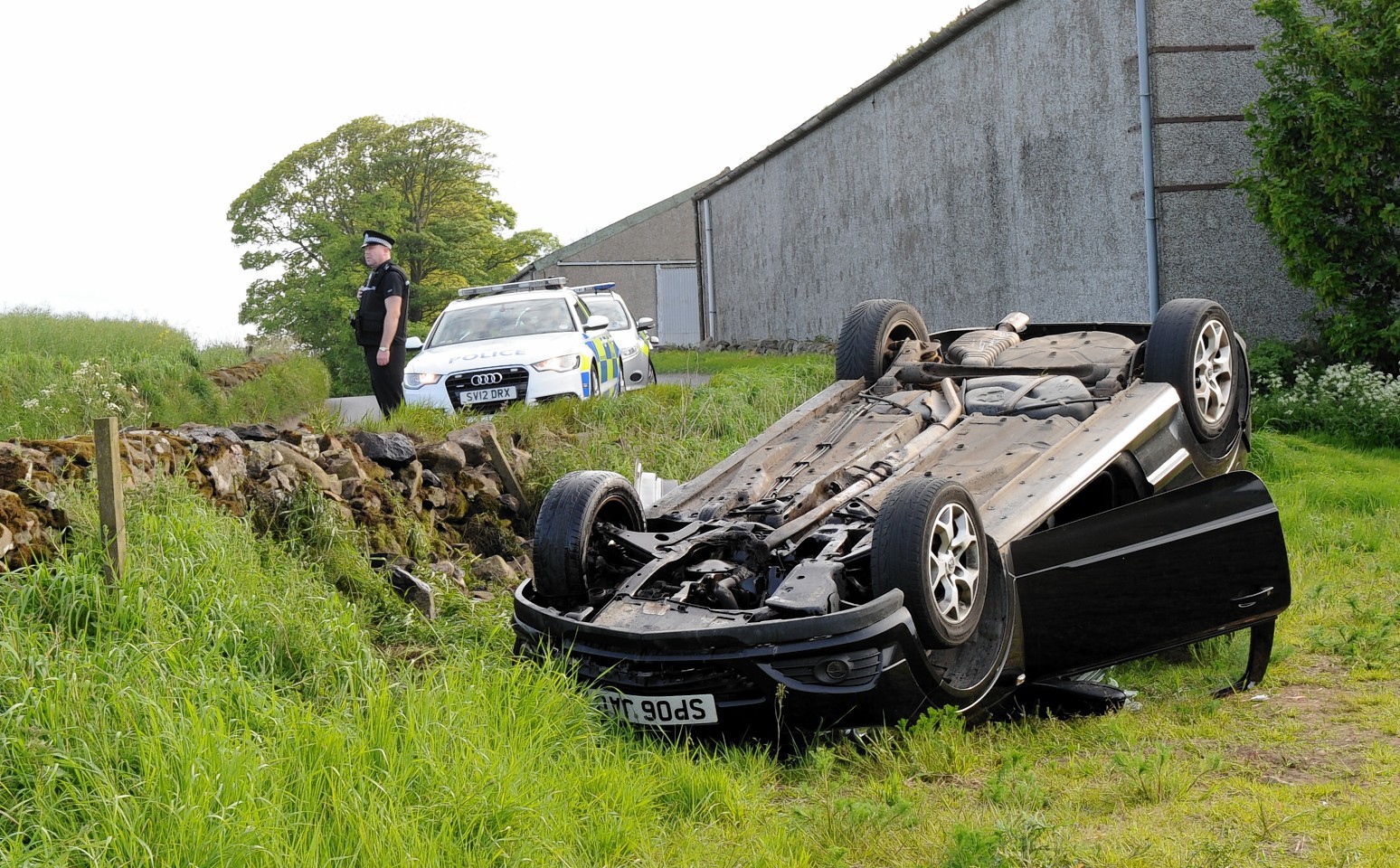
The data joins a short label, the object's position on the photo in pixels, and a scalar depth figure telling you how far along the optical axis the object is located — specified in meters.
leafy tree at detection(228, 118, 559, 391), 39.41
